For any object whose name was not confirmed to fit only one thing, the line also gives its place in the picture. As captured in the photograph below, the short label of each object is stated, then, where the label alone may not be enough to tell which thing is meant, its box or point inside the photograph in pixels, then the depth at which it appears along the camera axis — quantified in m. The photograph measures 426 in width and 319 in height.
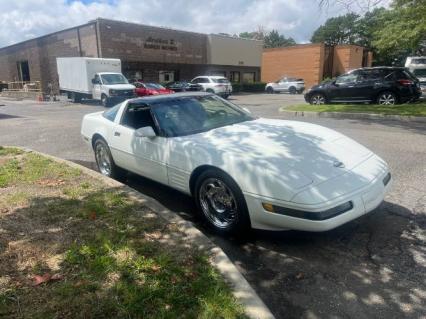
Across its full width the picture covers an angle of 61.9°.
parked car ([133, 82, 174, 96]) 22.16
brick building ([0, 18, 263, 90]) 26.91
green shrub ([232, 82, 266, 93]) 34.49
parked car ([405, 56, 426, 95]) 22.73
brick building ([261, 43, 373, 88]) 40.94
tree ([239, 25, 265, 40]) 76.62
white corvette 3.05
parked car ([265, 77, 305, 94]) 34.72
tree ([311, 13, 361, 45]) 70.06
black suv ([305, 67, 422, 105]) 13.41
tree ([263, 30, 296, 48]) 88.62
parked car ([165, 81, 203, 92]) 25.80
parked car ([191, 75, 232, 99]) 25.19
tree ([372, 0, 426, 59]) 14.20
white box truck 20.45
